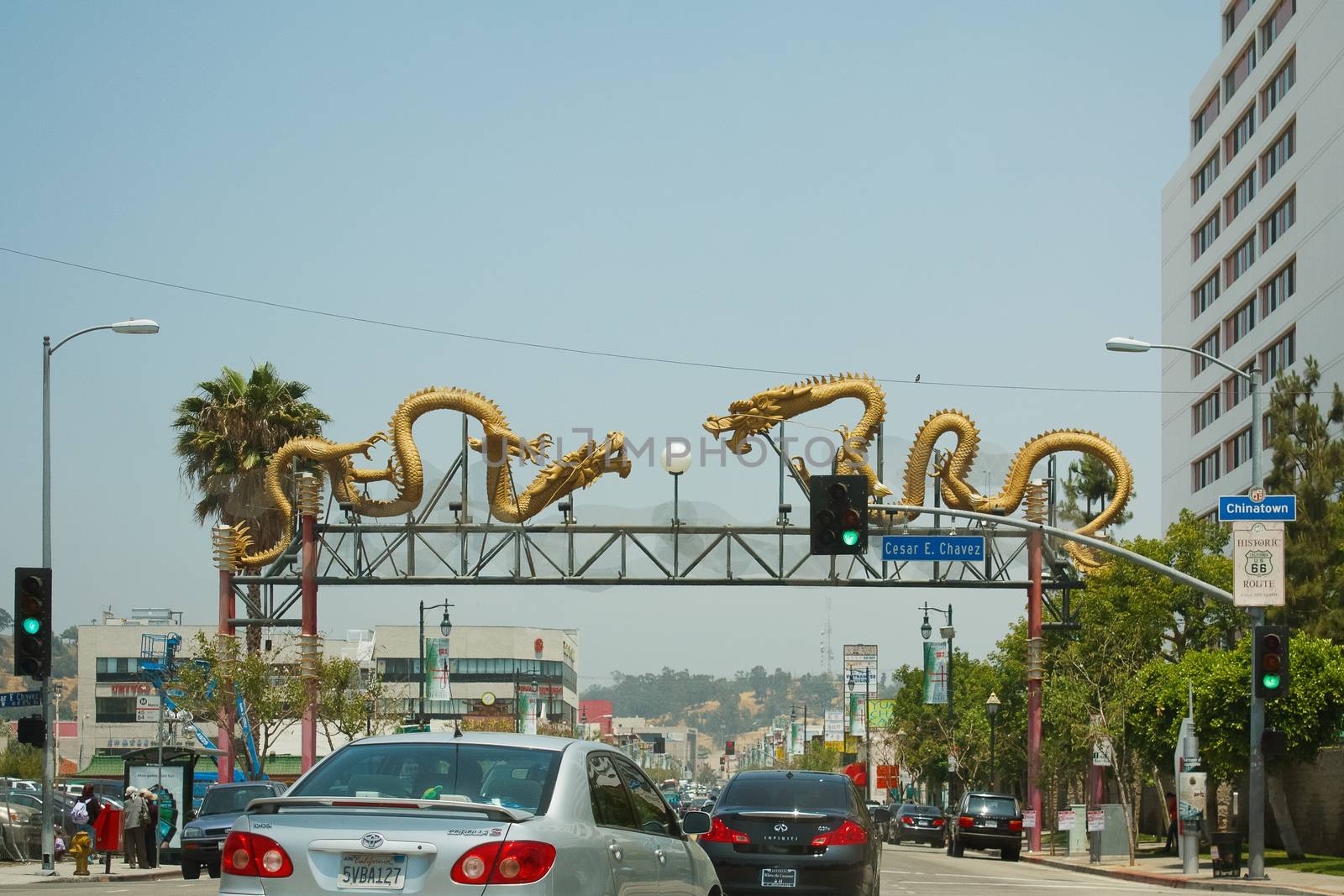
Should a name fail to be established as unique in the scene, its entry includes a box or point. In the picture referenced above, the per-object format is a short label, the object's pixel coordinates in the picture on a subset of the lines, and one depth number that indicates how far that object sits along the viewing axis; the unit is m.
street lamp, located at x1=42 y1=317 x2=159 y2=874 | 30.11
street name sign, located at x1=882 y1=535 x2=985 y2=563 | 40.25
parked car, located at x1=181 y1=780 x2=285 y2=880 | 27.91
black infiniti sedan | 17.27
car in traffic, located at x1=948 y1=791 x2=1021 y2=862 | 44.72
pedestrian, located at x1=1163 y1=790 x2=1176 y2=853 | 43.94
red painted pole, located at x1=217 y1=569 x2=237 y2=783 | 42.88
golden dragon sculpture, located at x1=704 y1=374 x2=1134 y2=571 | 42.78
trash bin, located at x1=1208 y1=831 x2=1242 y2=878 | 30.43
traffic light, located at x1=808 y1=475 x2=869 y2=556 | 27.36
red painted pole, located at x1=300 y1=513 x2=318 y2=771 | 42.91
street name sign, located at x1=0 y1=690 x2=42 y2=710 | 27.95
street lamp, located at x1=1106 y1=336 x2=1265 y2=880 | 29.03
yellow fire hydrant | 30.69
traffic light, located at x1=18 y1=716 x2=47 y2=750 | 28.08
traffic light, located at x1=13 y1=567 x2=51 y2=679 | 26.50
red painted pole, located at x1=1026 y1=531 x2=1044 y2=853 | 42.69
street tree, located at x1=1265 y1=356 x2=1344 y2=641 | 39.91
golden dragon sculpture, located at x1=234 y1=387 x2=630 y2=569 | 42.88
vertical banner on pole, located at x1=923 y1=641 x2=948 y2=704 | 70.94
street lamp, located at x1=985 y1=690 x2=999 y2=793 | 59.45
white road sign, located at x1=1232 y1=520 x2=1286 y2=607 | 27.53
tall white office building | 65.12
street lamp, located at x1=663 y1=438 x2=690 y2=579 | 43.34
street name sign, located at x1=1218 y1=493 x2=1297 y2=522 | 27.19
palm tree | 48.09
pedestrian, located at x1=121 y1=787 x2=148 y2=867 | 32.41
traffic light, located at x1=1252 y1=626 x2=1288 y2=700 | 27.28
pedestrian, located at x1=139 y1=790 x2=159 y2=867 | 32.91
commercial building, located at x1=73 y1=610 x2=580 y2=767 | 96.31
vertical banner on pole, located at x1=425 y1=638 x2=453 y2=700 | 62.05
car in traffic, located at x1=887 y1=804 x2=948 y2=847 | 56.44
